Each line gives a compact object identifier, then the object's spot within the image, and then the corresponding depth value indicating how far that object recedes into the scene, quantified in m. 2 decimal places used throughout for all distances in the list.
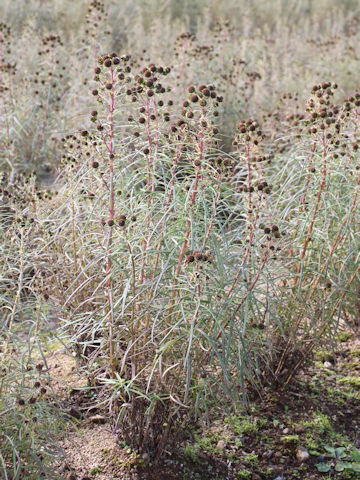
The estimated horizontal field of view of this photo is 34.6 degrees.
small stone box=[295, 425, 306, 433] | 3.25
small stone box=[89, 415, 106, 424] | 3.11
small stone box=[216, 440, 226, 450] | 3.06
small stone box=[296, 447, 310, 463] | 3.08
